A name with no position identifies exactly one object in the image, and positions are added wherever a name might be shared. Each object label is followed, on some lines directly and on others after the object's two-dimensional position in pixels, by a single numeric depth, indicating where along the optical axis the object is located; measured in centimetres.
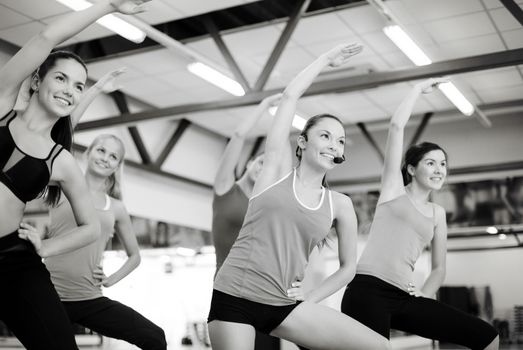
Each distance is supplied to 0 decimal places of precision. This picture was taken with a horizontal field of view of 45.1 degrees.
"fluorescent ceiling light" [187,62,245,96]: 661
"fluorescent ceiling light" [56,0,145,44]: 514
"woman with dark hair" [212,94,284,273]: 294
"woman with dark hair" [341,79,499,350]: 272
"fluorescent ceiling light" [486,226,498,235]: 994
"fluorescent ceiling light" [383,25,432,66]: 578
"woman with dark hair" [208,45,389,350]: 215
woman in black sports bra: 177
